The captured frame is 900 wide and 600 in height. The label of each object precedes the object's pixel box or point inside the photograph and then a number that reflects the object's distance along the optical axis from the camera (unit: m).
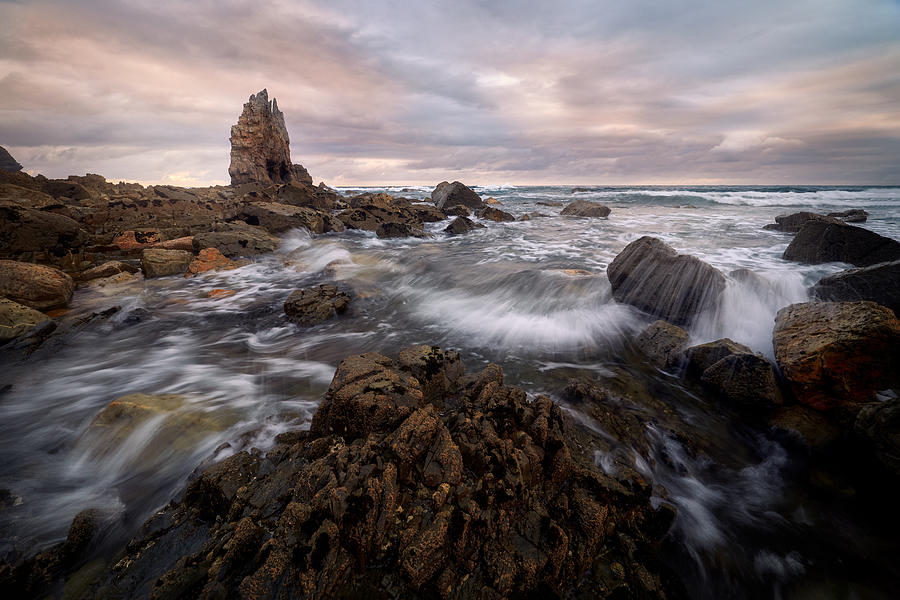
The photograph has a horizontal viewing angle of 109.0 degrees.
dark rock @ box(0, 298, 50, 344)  4.97
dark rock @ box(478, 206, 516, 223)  25.29
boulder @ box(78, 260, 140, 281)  8.29
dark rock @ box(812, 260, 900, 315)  4.91
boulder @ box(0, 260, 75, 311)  6.08
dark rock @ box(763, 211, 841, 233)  16.37
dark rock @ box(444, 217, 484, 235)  19.30
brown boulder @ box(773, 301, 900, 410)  3.48
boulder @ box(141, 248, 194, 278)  9.02
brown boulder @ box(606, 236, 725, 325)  6.18
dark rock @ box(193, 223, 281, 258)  11.02
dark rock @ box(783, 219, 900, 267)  8.40
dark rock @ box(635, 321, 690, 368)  4.82
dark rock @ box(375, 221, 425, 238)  17.11
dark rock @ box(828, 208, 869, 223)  19.67
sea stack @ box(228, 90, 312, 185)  37.69
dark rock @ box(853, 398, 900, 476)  2.80
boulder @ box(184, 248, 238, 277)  9.70
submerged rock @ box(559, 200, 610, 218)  28.28
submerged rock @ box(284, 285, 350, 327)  6.61
